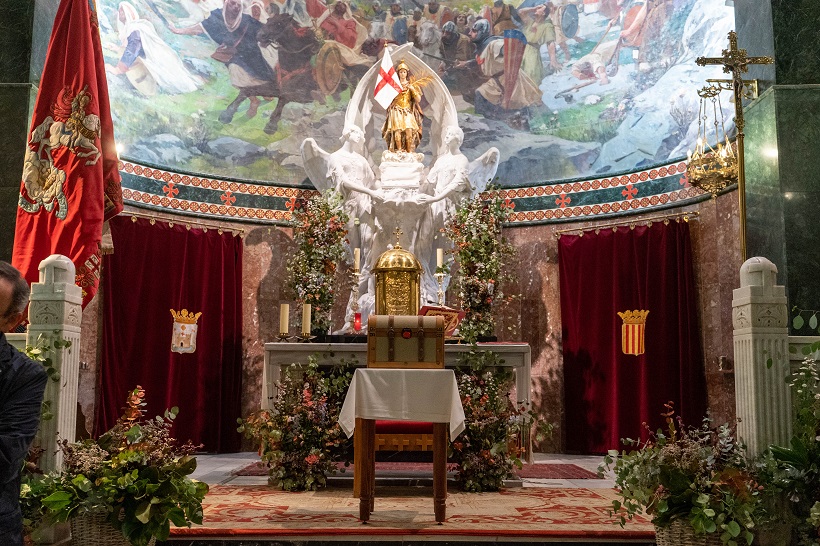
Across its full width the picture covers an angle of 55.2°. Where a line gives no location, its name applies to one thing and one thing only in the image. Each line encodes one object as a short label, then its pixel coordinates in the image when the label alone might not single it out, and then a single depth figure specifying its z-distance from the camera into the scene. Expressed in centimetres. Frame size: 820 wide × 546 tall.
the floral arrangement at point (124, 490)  421
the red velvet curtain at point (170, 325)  932
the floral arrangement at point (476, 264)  794
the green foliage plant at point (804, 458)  419
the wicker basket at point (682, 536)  424
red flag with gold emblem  548
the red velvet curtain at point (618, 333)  933
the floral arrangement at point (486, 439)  669
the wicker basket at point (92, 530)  428
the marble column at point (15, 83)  608
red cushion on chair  643
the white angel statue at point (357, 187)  920
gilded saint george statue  934
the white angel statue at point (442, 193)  918
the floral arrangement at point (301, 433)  664
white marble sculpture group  919
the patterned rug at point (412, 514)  473
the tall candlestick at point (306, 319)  785
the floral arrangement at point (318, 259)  847
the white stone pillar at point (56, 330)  445
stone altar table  739
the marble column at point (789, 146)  641
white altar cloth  495
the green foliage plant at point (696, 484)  416
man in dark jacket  273
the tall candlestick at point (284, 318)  784
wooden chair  530
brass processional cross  654
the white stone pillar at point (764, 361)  449
